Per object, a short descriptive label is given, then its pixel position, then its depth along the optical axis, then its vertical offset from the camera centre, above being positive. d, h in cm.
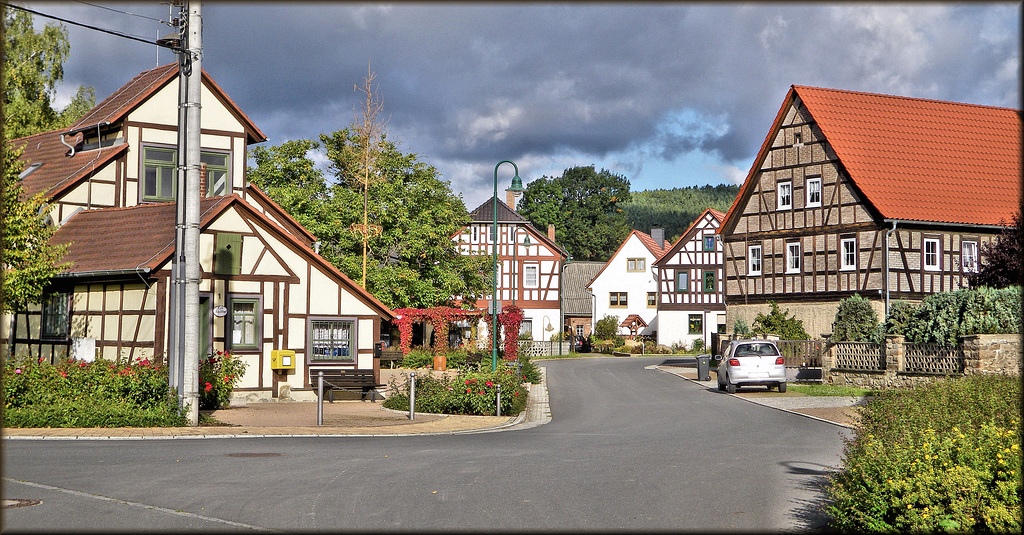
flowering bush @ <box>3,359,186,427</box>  1712 -157
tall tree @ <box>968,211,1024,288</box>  3022 +177
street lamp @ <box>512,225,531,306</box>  7200 +303
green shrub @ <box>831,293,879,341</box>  3141 -19
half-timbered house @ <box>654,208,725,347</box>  6800 +195
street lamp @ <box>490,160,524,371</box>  3105 +13
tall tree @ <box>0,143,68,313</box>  1791 +129
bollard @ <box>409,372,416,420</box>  2039 -184
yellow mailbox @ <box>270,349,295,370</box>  2431 -120
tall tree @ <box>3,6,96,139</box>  3981 +1068
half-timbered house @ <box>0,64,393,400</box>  2320 +118
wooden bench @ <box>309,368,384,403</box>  2469 -178
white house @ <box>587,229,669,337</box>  7381 +235
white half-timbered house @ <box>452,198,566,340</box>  7269 +367
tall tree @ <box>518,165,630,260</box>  11269 +1277
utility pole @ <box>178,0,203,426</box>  1756 +145
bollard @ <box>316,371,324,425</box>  1848 -177
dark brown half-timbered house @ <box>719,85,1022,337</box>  3756 +470
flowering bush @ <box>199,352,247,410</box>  2138 -153
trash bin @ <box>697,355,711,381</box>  3441 -195
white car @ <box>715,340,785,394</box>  2786 -151
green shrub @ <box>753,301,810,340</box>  3812 -48
